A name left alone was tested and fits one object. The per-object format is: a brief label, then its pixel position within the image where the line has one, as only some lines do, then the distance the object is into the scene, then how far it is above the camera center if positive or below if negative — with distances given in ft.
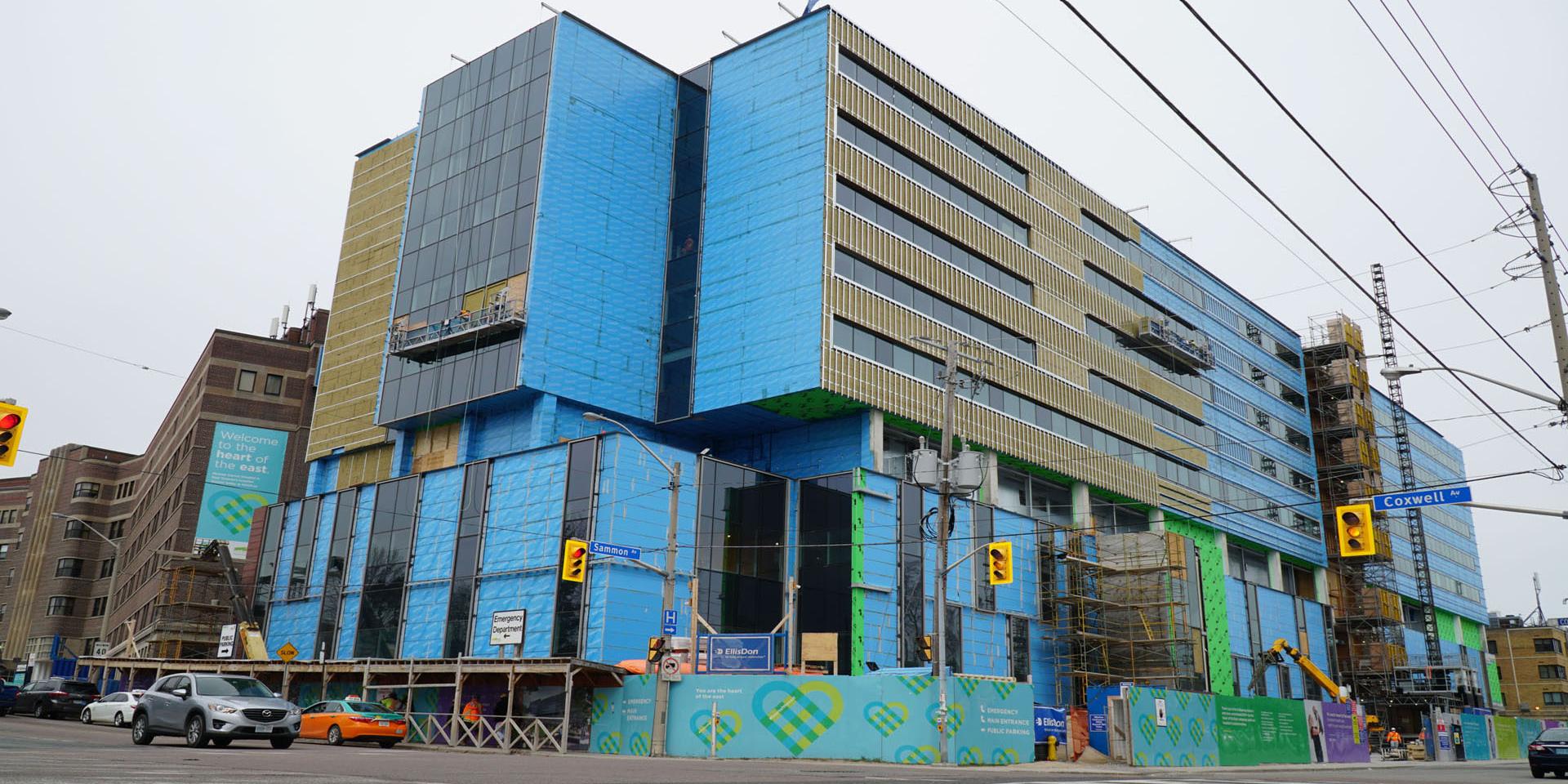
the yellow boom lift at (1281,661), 205.16 +10.52
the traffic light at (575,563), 100.01 +11.92
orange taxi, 104.99 -2.98
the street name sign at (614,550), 101.50 +13.26
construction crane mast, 274.77 +53.31
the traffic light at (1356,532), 77.77 +13.16
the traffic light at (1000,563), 96.12 +12.55
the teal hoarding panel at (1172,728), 108.06 -1.10
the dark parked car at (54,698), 135.13 -1.99
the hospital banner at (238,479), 226.99 +42.62
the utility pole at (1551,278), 77.05 +31.28
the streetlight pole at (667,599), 93.76 +8.53
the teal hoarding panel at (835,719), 89.04 -1.05
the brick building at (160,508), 227.61 +43.72
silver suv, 68.03 -1.58
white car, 117.19 -2.75
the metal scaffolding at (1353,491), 266.98 +56.14
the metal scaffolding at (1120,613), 184.65 +16.90
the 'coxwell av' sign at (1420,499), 76.95 +15.61
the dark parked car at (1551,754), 94.17 -2.03
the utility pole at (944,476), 95.40 +20.21
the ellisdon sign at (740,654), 98.07 +4.27
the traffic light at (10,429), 68.03 +15.00
